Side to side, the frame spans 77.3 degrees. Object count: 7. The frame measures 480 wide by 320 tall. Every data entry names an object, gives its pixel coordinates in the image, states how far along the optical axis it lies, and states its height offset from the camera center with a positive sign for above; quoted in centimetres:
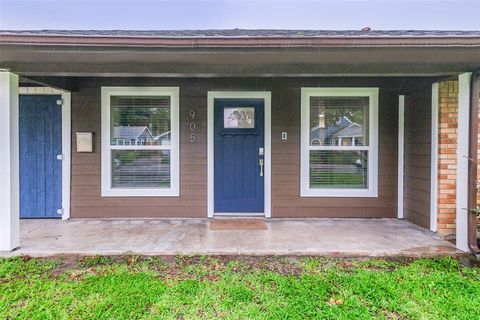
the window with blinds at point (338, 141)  503 +27
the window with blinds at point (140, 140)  502 +28
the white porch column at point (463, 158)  342 -1
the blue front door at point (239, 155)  506 +3
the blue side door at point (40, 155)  493 +3
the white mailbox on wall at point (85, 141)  488 +26
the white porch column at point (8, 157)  333 +0
